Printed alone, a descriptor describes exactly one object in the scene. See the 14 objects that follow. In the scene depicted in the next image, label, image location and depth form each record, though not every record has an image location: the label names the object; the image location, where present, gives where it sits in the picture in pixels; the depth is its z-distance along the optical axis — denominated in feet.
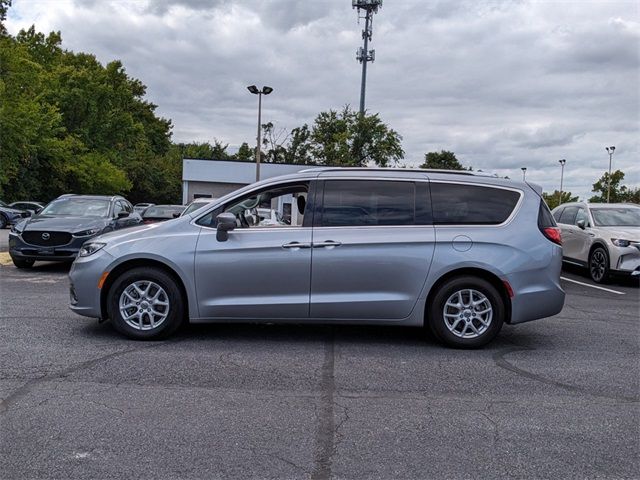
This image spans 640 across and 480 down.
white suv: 37.86
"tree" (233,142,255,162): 247.29
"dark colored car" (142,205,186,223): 52.56
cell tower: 185.68
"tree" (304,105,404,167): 166.50
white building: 142.92
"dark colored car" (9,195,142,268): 37.81
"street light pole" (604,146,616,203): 192.72
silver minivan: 19.34
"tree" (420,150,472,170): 266.57
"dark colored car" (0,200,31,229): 91.25
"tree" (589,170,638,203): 194.94
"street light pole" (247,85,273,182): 91.15
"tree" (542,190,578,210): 257.75
